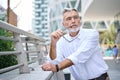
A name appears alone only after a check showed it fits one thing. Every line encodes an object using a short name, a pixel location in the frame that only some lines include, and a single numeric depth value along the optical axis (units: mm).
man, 1209
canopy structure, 15721
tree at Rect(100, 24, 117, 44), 31227
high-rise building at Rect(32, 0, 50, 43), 76873
